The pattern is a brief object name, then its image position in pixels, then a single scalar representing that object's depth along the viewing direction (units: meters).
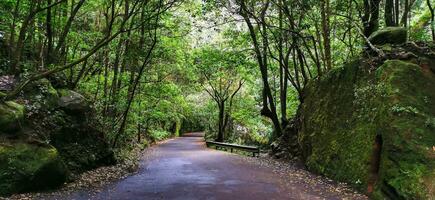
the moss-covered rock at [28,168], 8.34
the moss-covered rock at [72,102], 12.66
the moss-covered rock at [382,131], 8.52
